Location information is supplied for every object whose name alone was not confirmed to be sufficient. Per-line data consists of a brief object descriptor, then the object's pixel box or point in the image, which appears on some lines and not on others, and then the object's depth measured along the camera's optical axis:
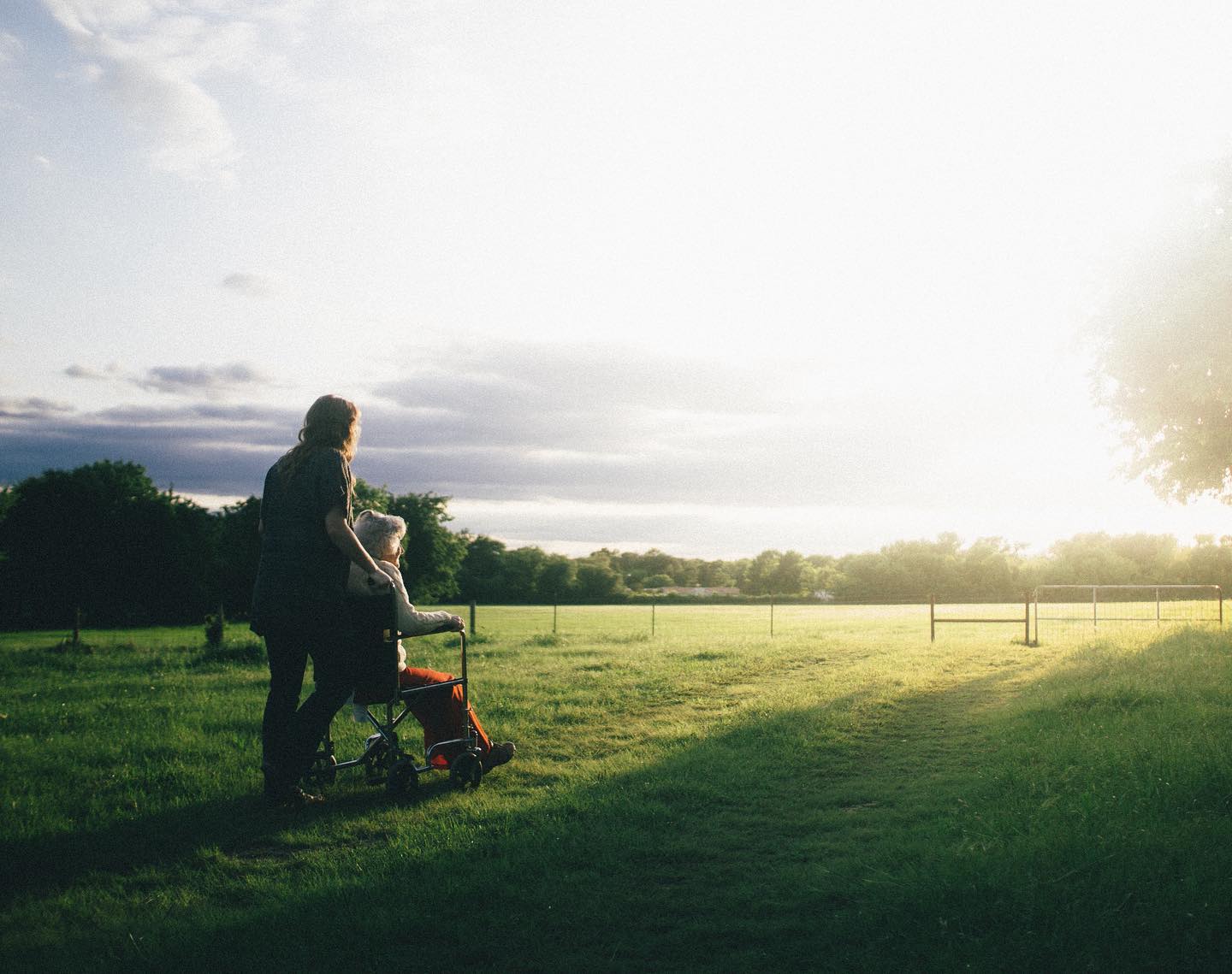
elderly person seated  5.86
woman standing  5.37
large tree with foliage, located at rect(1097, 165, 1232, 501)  17.59
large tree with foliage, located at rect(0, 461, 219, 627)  46.88
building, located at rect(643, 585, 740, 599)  83.68
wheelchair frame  5.69
